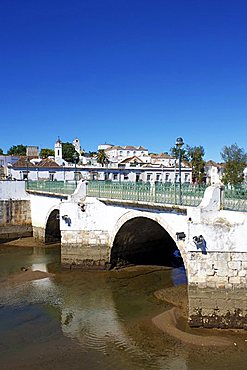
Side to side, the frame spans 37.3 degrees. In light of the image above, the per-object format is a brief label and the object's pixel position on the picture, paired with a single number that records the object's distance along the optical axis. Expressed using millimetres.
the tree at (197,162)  49875
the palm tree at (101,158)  49750
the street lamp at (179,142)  11961
